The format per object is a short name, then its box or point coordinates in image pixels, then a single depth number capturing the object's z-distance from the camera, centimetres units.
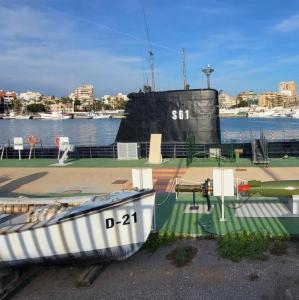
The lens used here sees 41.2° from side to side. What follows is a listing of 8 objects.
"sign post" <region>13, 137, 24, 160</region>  2131
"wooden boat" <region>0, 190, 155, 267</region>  621
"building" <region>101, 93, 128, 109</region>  17928
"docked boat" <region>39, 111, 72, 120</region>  14366
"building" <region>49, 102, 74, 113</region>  17038
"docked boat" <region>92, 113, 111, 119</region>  14325
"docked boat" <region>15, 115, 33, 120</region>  15075
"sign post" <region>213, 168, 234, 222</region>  852
